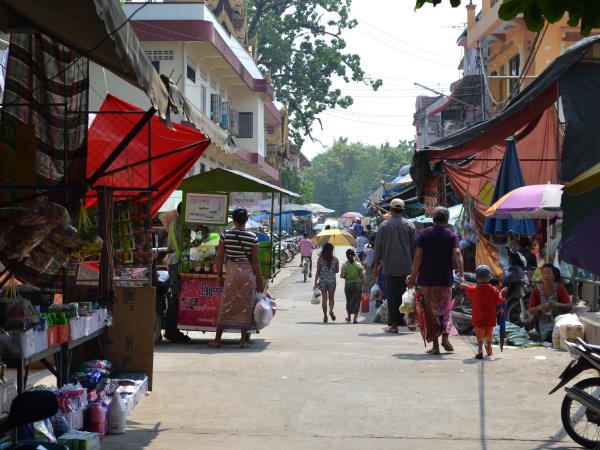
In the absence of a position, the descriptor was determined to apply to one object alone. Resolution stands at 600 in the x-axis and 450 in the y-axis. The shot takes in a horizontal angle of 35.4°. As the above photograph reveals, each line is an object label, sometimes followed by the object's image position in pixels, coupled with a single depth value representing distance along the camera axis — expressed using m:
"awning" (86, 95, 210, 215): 9.84
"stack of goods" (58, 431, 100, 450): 6.08
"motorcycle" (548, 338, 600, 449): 6.67
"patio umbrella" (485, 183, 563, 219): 13.23
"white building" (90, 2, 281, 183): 29.94
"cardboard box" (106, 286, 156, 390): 8.30
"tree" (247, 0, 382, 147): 56.50
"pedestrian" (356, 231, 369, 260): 31.50
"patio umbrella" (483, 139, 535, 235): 14.73
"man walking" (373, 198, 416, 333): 14.44
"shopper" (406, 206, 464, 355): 11.79
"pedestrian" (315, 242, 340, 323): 18.28
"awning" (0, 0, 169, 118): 5.65
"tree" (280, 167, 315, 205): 71.34
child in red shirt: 11.26
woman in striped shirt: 11.59
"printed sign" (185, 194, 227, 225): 12.93
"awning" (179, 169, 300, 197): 13.15
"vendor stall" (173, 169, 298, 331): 12.68
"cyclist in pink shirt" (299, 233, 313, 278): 34.28
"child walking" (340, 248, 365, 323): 18.12
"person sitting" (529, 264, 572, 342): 13.50
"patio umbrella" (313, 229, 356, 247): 27.74
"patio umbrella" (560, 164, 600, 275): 6.38
